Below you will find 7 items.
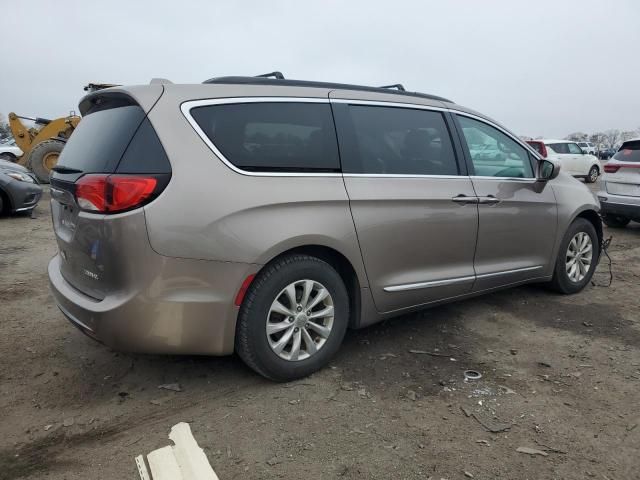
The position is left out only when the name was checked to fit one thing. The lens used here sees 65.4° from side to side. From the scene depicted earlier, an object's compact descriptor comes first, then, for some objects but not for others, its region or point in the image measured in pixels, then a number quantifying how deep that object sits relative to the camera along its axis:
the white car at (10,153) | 16.53
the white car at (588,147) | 37.36
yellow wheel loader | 14.96
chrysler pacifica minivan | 2.55
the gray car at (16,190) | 9.04
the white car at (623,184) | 7.92
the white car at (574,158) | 19.85
